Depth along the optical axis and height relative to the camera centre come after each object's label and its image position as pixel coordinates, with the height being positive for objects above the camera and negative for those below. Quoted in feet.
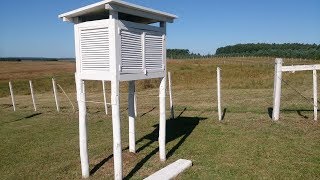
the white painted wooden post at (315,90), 29.52 -3.46
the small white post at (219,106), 32.51 -5.84
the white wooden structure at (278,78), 30.08 -1.82
